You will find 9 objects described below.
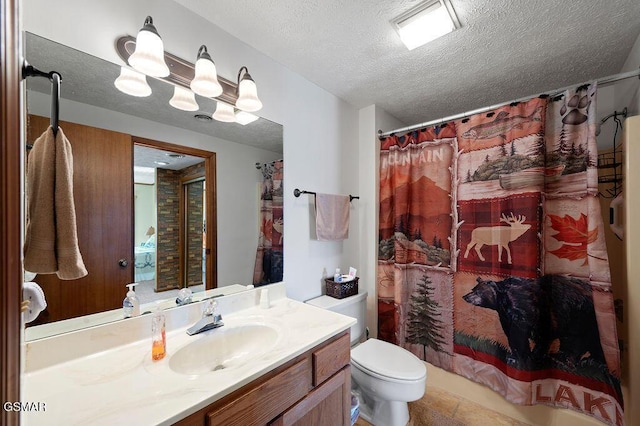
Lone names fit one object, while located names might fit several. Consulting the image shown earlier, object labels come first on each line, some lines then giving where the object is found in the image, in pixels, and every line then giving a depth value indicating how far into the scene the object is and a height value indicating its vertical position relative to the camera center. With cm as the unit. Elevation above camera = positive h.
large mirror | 93 +14
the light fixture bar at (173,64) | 103 +68
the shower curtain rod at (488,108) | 127 +69
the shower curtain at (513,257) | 142 -29
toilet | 142 -95
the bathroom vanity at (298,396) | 77 -66
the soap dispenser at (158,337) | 92 -46
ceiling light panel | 119 +96
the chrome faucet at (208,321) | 112 -49
